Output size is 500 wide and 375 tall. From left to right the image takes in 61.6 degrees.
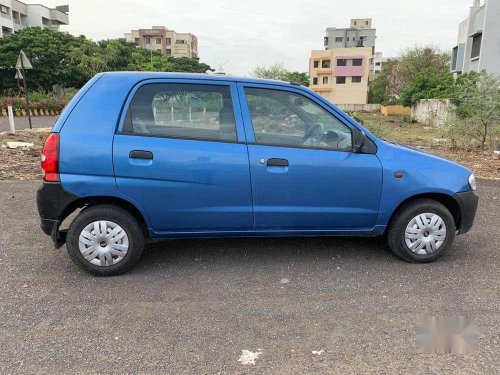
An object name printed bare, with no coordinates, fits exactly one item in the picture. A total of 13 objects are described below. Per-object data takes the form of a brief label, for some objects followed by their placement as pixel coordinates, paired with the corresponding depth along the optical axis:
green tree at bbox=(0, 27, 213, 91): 37.97
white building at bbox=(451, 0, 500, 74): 28.80
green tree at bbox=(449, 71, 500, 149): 11.41
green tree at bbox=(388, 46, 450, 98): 50.81
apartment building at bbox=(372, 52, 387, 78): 114.86
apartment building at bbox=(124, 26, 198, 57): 101.12
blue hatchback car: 3.56
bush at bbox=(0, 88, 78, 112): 27.72
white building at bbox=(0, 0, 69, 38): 52.42
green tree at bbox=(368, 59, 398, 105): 58.47
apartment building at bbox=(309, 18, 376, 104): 64.69
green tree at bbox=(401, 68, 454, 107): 30.70
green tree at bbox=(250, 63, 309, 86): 39.47
